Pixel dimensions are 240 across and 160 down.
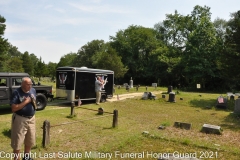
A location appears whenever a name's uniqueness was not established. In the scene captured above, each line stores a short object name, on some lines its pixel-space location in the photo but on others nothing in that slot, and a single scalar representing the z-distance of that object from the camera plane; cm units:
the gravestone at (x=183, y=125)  859
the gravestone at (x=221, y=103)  1522
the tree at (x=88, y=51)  5684
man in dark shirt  442
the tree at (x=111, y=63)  3947
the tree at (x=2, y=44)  3199
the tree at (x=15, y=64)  5047
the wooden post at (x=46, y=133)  593
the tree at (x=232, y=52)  1756
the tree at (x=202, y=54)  3481
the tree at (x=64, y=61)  6581
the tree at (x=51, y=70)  6585
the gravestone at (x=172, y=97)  1767
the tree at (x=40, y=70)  5431
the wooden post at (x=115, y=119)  829
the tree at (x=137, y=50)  4986
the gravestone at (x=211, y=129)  797
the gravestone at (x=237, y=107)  1266
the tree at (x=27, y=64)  6606
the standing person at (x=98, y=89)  1472
